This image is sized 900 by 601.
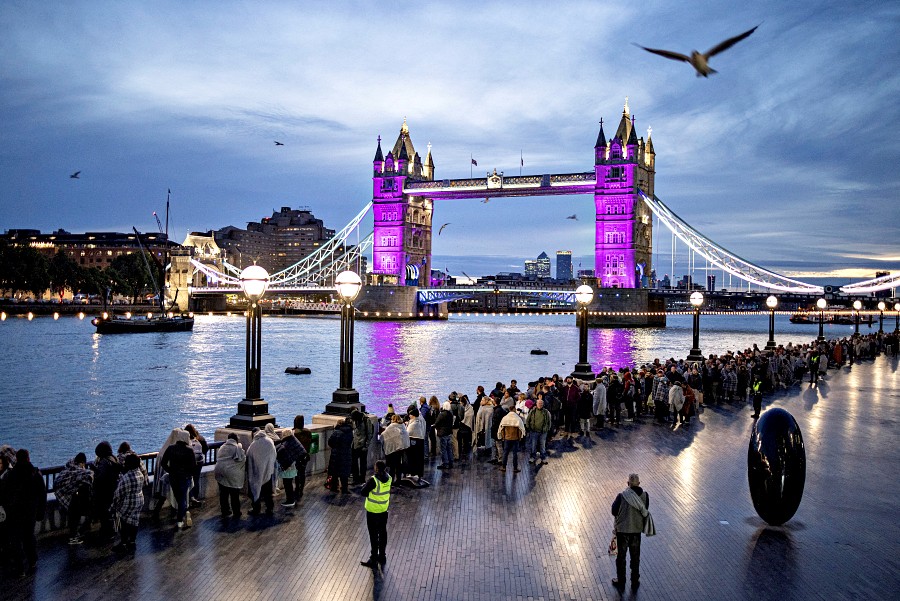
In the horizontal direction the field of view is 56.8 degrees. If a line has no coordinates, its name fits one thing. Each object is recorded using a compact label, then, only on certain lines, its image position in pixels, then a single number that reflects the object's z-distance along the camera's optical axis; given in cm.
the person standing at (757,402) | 2228
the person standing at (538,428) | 1589
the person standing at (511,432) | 1504
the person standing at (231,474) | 1197
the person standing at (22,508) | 962
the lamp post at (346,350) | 1570
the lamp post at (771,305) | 3691
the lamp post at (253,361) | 1449
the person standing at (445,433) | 1527
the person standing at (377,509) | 1006
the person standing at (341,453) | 1330
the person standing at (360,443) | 1398
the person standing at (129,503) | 1048
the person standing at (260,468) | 1214
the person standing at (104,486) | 1093
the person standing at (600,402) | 2034
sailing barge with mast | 9150
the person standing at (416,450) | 1429
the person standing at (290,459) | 1253
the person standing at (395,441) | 1376
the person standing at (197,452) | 1210
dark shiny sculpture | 1156
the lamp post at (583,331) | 2222
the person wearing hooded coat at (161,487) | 1182
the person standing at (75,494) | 1077
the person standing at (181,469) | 1142
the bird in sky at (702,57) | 1162
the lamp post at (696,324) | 3063
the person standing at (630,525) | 966
